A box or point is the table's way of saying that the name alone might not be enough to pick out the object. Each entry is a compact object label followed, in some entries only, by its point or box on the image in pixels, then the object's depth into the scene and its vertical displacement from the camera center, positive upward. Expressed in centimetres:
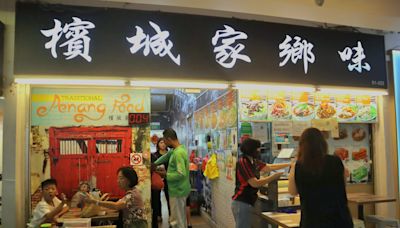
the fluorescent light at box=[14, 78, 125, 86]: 304 +53
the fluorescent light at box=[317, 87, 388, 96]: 387 +50
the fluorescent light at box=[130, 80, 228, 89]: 328 +52
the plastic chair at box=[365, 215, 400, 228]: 362 -105
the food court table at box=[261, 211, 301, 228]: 279 -80
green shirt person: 403 -64
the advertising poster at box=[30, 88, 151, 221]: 343 -4
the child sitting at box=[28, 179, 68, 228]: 297 -68
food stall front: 310 +60
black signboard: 305 +90
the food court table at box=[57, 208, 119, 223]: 306 -78
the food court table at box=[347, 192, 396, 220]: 356 -79
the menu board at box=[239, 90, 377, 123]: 397 +32
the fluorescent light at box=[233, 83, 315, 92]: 354 +52
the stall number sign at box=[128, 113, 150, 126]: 364 +18
